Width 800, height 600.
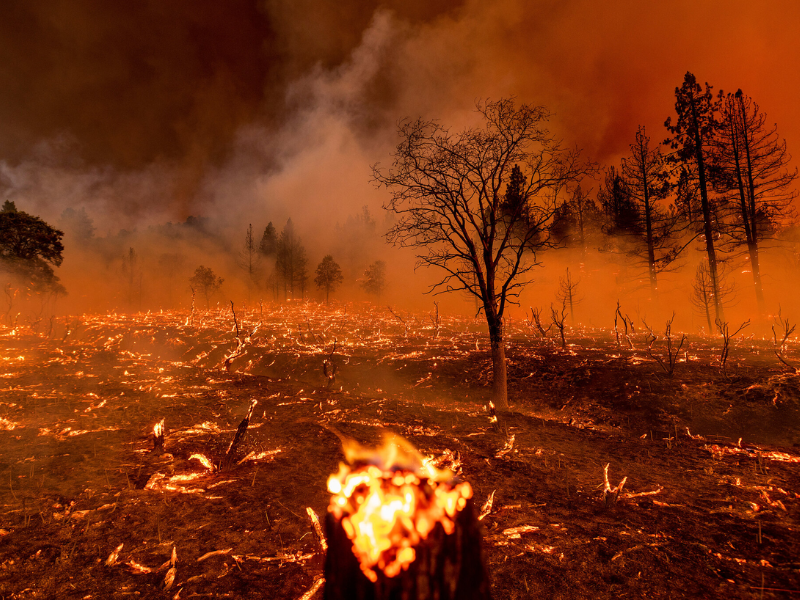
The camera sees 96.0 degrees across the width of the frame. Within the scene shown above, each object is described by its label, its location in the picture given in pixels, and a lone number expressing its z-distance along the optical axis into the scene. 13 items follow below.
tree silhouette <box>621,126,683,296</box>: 26.52
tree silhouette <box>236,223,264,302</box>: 66.75
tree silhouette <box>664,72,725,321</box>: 23.75
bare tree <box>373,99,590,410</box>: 10.41
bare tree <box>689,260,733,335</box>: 27.12
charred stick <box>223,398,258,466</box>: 6.20
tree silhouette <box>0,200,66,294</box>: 24.09
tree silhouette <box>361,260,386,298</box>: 62.47
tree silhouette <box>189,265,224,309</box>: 59.66
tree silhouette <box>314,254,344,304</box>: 58.25
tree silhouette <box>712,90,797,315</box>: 23.48
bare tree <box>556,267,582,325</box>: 41.82
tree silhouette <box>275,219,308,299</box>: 68.69
